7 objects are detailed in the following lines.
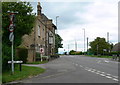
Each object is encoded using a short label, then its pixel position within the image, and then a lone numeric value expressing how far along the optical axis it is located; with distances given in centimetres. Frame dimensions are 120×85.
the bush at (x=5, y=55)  825
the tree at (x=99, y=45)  5102
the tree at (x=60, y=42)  6062
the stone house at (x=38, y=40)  1941
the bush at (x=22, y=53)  1531
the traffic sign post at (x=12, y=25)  839
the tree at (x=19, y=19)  978
